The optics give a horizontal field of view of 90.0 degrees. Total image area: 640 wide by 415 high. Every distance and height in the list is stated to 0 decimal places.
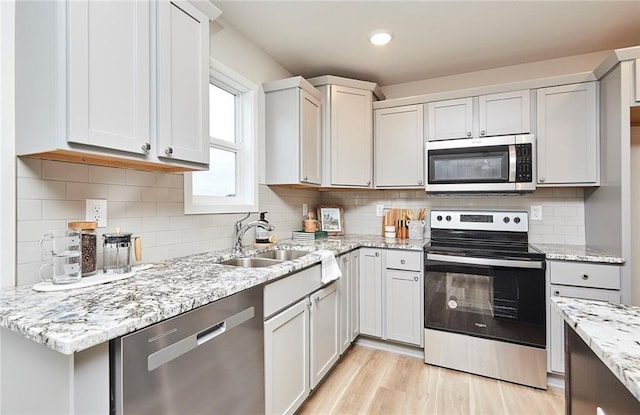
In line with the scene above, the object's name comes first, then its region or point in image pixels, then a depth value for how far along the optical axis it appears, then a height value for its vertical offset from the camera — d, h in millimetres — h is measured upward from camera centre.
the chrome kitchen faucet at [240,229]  2174 -144
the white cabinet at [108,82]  1100 +493
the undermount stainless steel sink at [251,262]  2004 -346
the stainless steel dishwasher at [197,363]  911 -527
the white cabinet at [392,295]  2559 -721
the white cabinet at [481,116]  2564 +767
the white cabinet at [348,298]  2418 -721
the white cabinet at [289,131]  2584 +635
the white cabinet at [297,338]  1563 -743
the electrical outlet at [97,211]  1427 -12
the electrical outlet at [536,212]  2762 -41
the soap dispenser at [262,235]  2445 -209
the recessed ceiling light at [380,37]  2342 +1274
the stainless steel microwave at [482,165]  2477 +347
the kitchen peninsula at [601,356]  674 -331
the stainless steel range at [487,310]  2199 -745
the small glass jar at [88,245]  1284 -153
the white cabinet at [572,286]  2068 -528
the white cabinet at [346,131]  2891 +709
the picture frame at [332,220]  3281 -127
